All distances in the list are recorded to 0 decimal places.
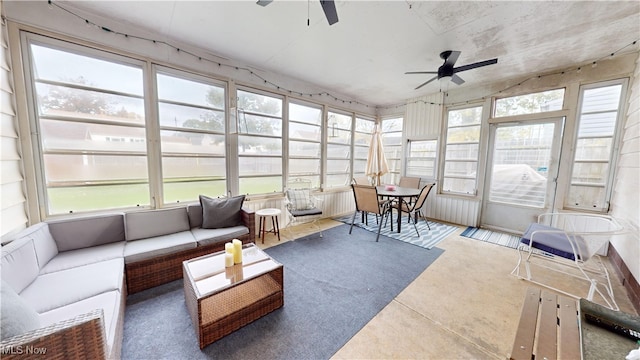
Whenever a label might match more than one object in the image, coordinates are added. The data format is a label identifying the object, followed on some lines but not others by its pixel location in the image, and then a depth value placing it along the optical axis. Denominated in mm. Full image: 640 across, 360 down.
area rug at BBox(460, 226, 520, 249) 3535
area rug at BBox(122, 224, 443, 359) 1529
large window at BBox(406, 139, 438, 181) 4887
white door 3615
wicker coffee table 1578
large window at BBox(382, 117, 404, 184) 5586
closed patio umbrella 4863
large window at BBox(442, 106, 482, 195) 4320
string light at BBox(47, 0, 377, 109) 2182
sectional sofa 980
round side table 3428
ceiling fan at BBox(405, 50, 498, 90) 2686
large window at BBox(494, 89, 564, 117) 3525
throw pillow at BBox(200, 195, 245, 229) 2822
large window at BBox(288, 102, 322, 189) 4227
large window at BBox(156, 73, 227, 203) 2889
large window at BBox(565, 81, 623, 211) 3094
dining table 3730
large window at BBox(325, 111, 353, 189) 4879
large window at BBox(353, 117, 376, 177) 5426
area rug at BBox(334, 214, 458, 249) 3564
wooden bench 979
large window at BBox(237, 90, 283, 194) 3572
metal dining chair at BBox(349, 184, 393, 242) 3601
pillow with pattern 3844
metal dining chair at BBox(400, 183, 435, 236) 3844
